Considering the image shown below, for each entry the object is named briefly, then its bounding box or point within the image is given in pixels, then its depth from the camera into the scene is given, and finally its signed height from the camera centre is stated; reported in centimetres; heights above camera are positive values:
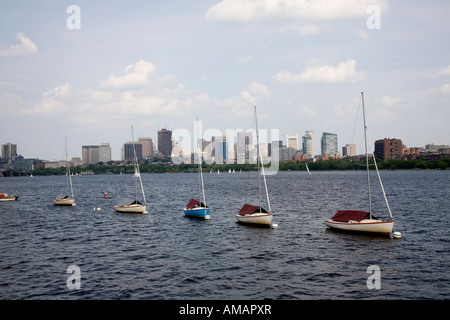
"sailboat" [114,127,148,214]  7344 -810
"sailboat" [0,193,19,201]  10872 -830
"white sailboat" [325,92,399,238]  4653 -821
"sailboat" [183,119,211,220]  6494 -816
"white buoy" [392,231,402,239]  4612 -943
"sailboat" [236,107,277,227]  5471 -797
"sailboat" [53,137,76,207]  9312 -847
